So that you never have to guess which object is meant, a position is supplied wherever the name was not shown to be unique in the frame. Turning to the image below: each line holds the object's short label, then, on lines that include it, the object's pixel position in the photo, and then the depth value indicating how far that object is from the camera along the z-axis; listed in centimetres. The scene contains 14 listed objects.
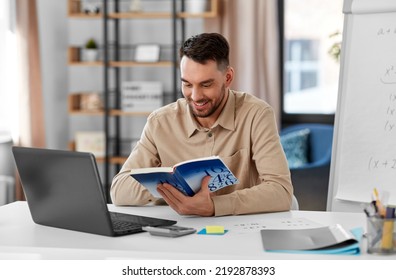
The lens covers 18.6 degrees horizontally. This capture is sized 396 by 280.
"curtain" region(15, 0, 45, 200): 859
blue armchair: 781
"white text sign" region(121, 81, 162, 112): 936
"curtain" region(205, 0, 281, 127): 926
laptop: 332
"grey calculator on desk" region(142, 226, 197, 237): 333
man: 420
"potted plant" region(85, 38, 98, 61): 951
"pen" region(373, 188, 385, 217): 304
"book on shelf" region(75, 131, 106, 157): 950
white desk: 305
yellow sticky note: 339
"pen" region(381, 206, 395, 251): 298
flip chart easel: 452
